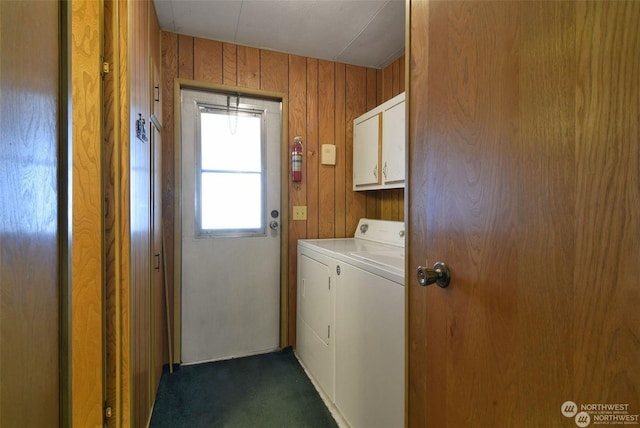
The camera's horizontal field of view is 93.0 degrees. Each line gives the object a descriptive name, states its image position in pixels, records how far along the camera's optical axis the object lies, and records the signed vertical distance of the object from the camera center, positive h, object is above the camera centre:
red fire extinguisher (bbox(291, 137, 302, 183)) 2.43 +0.41
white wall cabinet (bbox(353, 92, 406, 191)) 2.04 +0.48
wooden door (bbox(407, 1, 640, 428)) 0.47 +0.00
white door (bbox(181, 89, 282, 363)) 2.29 -0.12
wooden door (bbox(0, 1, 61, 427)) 0.45 -0.01
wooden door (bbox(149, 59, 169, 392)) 1.78 -0.27
